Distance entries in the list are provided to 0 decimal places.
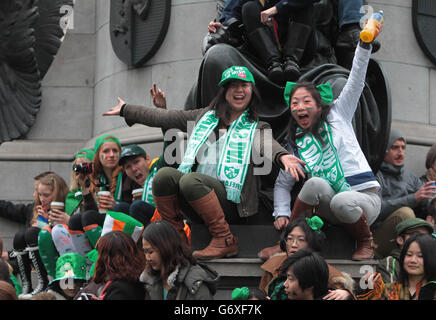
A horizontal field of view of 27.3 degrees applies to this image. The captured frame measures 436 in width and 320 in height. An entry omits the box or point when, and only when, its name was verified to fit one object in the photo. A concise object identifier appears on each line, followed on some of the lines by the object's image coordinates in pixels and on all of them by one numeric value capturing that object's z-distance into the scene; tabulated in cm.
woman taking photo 820
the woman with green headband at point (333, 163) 693
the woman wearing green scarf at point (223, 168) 700
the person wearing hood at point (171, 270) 570
